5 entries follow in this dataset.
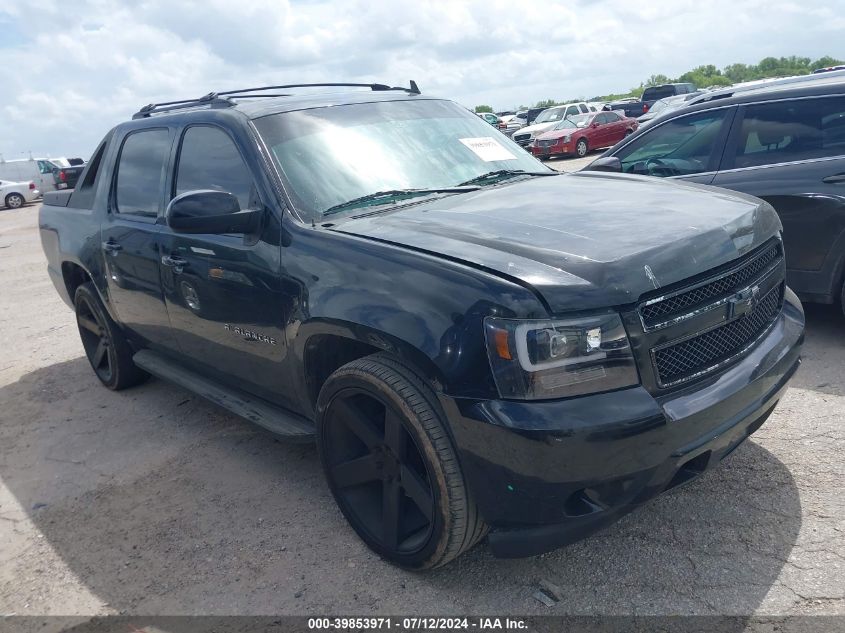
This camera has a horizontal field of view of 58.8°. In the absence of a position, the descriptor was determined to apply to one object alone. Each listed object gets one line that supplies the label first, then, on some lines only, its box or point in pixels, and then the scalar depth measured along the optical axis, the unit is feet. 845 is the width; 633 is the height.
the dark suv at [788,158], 15.67
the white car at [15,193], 95.35
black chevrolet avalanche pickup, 7.94
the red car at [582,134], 77.10
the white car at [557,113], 92.53
